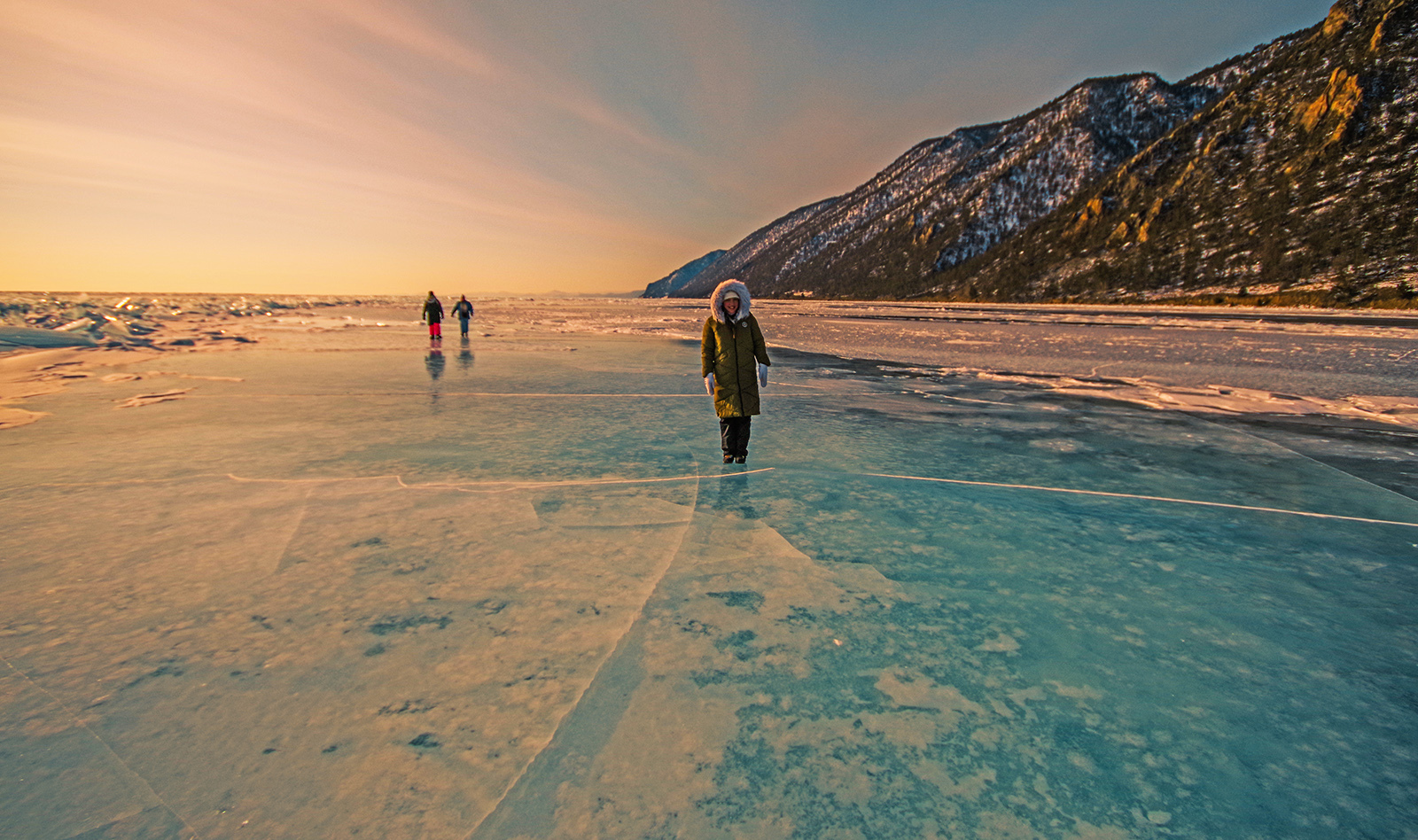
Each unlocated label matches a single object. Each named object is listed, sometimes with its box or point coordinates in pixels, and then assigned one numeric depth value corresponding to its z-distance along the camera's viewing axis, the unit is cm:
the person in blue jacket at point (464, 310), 2419
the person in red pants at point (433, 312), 2082
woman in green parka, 611
